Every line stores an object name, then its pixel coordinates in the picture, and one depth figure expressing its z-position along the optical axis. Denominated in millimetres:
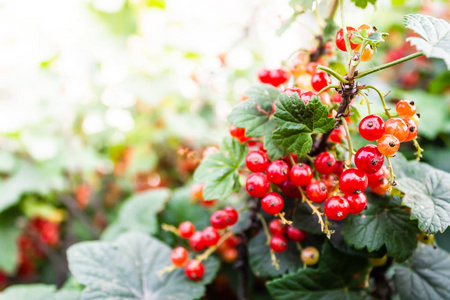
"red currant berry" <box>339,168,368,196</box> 242
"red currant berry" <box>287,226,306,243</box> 276
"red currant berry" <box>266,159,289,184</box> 252
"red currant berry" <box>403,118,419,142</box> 245
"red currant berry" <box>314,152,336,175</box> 252
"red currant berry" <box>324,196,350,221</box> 244
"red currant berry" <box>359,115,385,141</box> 239
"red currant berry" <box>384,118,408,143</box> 241
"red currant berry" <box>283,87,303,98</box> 249
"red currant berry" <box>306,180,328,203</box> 249
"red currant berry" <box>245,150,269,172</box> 258
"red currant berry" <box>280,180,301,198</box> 266
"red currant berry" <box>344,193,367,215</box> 247
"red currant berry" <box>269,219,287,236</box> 278
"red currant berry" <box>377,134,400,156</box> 238
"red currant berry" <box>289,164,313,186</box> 250
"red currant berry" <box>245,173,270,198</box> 257
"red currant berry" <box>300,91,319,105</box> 246
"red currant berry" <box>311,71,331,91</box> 253
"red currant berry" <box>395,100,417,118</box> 248
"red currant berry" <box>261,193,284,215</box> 255
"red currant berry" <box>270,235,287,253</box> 272
